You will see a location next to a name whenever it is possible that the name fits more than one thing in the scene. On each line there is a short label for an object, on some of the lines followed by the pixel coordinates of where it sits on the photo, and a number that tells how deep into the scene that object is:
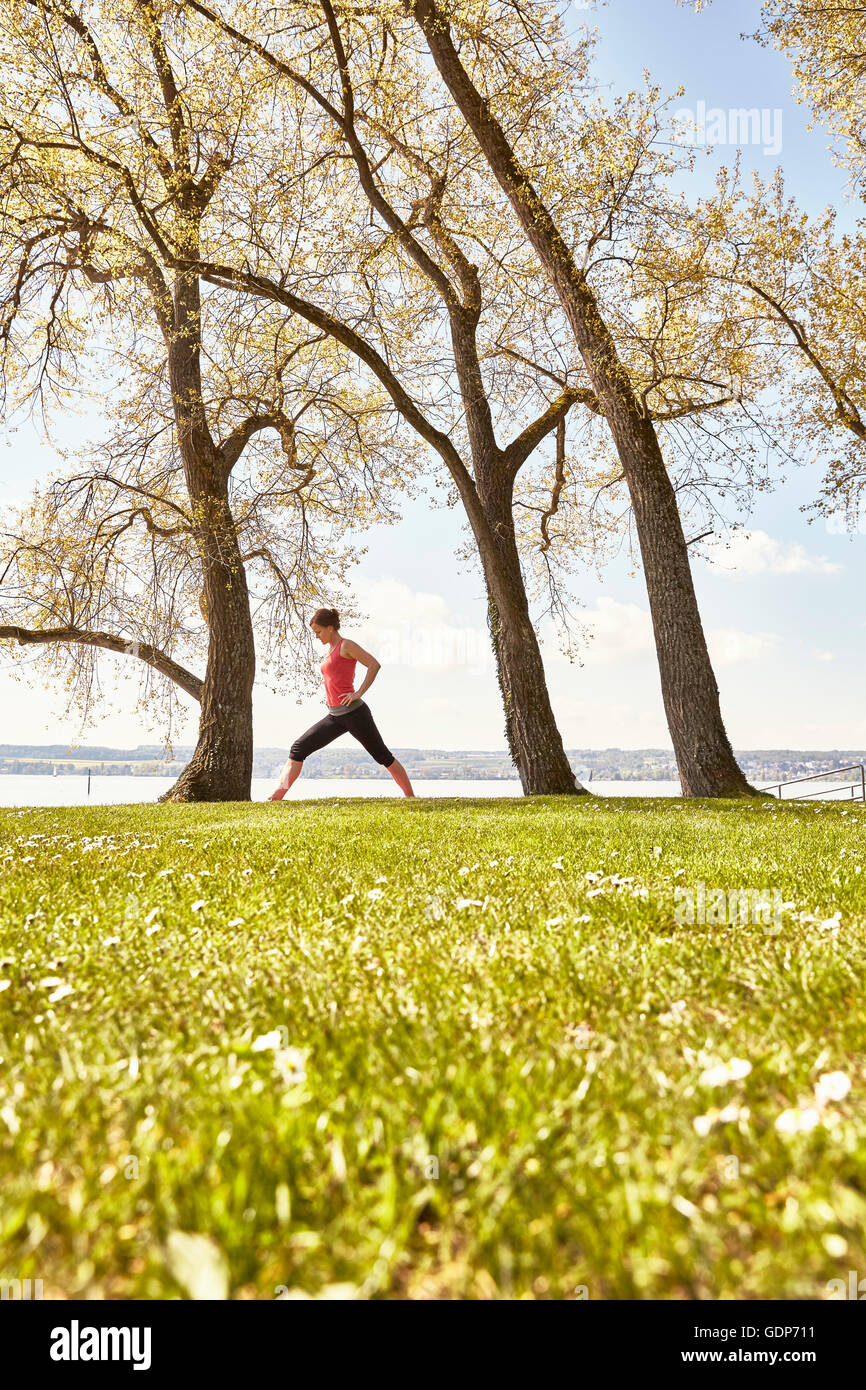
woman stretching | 11.90
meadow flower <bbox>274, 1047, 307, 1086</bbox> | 1.77
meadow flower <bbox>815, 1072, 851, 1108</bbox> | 1.55
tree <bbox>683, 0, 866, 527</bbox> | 13.57
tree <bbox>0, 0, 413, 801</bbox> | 12.23
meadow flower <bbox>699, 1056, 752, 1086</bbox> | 1.61
